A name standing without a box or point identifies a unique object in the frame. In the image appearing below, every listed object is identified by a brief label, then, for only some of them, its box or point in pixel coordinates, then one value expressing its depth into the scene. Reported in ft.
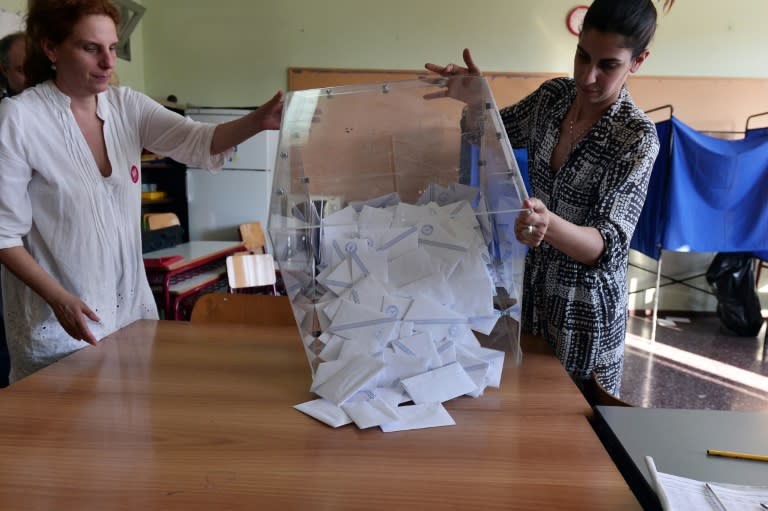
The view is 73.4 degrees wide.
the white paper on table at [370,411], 2.48
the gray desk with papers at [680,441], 2.09
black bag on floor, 11.84
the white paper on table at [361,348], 2.83
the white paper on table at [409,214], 3.09
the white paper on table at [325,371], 2.80
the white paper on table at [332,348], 2.88
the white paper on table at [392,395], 2.67
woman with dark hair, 2.96
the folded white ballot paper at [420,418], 2.49
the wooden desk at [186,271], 8.15
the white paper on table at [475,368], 2.83
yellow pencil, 2.19
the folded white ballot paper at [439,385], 2.69
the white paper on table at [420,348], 2.83
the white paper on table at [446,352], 2.89
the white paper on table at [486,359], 2.90
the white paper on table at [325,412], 2.51
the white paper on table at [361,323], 2.86
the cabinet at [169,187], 13.26
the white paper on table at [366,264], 3.03
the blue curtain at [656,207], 10.70
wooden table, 1.99
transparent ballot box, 2.86
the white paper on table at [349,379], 2.65
